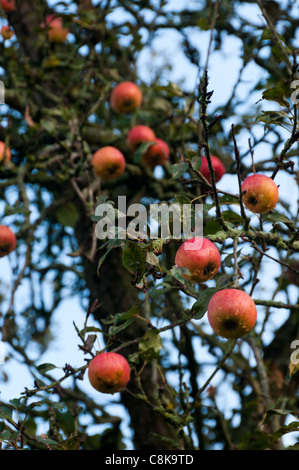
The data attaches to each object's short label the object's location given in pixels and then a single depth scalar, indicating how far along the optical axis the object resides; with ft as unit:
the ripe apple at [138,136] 19.86
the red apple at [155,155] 19.14
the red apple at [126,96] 21.93
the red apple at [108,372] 11.43
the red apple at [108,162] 18.38
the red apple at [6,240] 16.88
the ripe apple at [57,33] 23.44
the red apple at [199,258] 9.90
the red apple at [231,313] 9.14
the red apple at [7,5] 22.80
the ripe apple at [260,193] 10.36
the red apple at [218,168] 17.21
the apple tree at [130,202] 10.49
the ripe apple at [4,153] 17.93
